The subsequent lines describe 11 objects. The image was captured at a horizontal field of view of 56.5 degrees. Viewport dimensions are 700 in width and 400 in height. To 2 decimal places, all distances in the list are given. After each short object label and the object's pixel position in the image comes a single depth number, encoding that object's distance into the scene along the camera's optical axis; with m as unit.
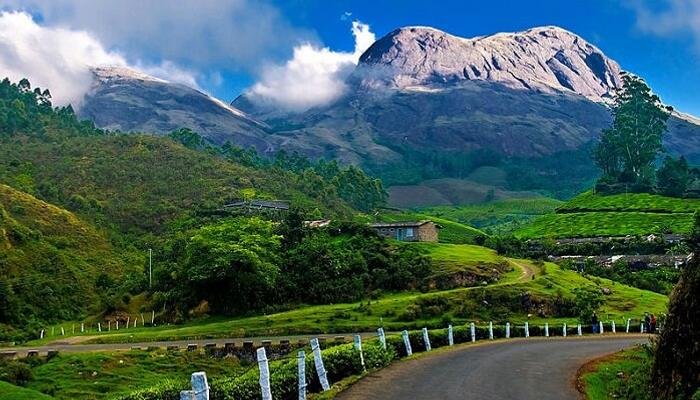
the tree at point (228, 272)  62.03
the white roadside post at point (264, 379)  14.65
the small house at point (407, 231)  93.62
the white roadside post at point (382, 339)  25.18
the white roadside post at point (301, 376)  16.63
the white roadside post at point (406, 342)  27.33
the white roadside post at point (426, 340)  29.83
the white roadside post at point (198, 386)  11.93
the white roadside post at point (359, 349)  22.30
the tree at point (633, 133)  142.62
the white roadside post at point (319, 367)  18.73
